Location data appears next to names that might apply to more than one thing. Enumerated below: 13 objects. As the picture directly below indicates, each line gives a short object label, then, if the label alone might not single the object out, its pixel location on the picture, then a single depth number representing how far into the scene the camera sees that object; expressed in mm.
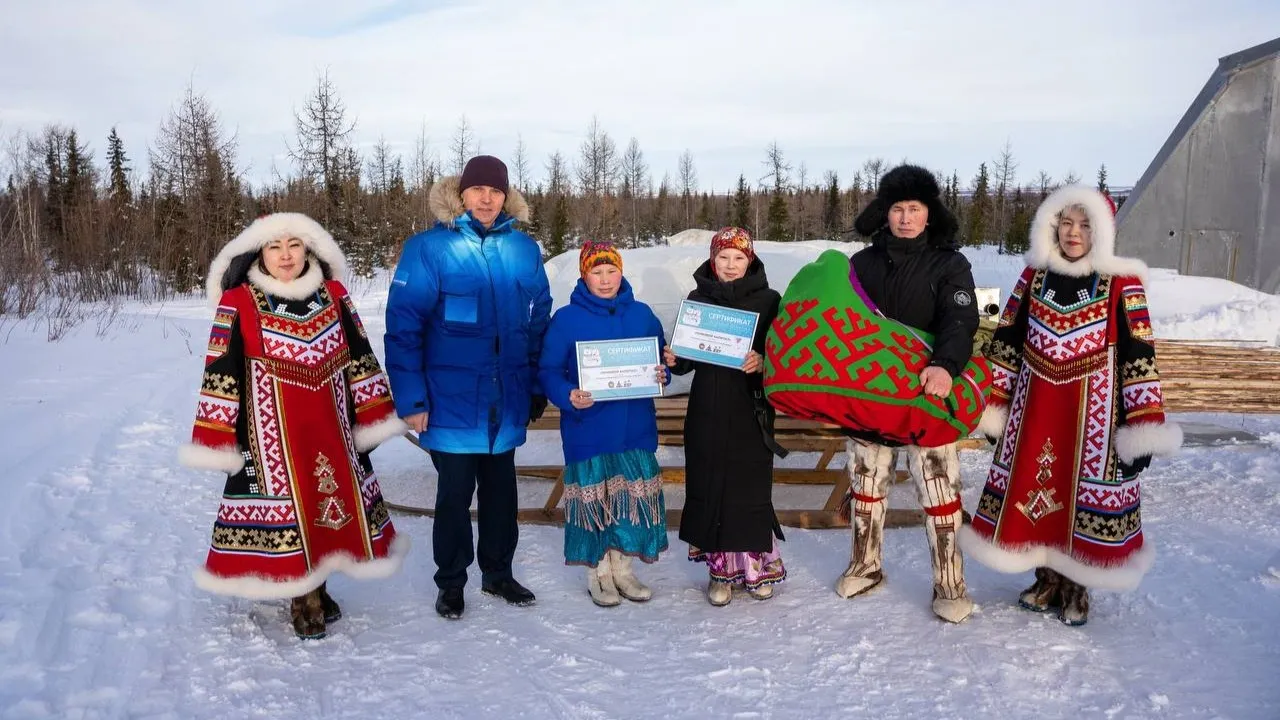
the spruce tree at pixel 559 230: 35500
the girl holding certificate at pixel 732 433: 3936
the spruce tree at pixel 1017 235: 41406
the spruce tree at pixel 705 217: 49281
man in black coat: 3631
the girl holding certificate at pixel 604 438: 3951
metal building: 11195
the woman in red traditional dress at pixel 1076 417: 3559
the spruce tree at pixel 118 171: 23967
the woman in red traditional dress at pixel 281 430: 3469
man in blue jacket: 3791
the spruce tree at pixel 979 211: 46844
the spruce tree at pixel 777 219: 40250
